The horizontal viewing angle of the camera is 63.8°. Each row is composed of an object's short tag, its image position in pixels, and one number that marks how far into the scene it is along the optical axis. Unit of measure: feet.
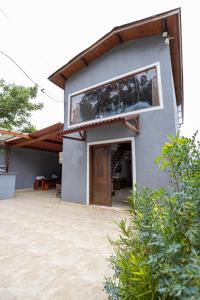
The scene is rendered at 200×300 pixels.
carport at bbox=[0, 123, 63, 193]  26.11
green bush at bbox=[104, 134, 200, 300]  2.84
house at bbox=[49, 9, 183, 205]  16.37
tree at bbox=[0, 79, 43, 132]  40.24
